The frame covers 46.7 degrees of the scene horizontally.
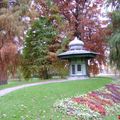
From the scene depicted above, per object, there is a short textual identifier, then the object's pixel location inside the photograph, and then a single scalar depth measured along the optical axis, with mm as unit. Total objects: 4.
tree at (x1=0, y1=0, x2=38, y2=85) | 10155
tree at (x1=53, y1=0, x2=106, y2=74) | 14374
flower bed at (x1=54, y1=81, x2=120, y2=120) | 5074
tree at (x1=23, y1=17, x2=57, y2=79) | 14320
